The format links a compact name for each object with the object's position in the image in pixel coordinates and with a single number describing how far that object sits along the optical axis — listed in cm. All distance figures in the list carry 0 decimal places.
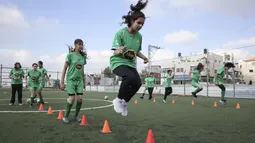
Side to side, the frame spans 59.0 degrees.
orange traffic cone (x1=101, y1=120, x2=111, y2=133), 488
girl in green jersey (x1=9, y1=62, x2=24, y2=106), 1083
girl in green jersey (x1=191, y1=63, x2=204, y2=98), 1384
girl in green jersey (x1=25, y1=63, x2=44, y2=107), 1073
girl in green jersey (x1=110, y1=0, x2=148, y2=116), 406
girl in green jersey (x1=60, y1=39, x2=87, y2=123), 619
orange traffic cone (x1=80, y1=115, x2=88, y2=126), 579
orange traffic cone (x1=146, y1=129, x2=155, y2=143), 376
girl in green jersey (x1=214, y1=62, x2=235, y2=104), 1255
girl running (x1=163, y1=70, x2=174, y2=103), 1482
